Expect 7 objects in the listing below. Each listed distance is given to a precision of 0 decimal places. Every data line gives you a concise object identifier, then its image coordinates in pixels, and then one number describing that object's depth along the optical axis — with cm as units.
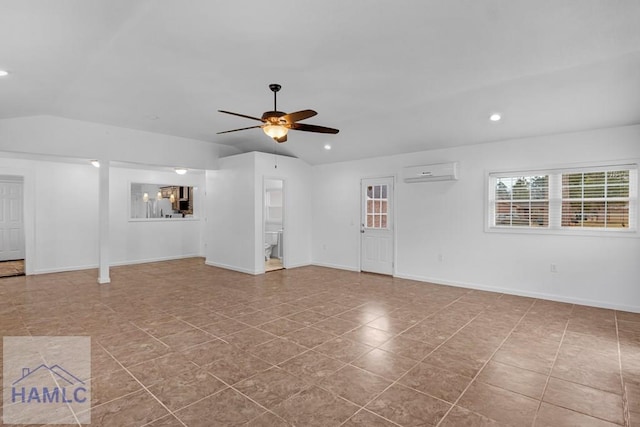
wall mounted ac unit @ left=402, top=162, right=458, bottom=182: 580
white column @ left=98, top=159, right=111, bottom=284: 622
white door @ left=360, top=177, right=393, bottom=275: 694
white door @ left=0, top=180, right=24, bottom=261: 869
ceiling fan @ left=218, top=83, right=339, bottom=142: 349
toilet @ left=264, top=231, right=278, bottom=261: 897
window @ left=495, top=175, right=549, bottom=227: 522
